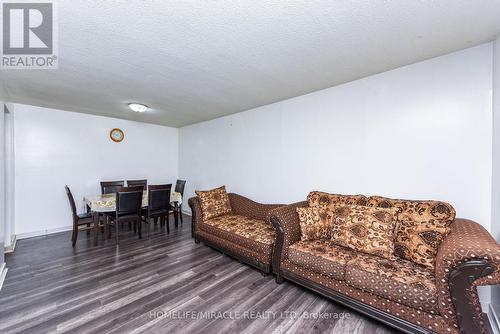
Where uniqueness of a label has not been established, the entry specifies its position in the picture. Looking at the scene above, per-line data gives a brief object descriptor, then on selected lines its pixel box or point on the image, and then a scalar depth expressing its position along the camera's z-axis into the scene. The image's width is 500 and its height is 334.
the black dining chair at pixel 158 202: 3.67
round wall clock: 4.54
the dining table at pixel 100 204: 3.25
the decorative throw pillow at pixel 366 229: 1.90
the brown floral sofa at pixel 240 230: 2.45
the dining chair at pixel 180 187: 4.75
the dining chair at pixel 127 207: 3.28
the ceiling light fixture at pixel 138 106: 3.38
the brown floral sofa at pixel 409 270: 1.28
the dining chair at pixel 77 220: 3.19
